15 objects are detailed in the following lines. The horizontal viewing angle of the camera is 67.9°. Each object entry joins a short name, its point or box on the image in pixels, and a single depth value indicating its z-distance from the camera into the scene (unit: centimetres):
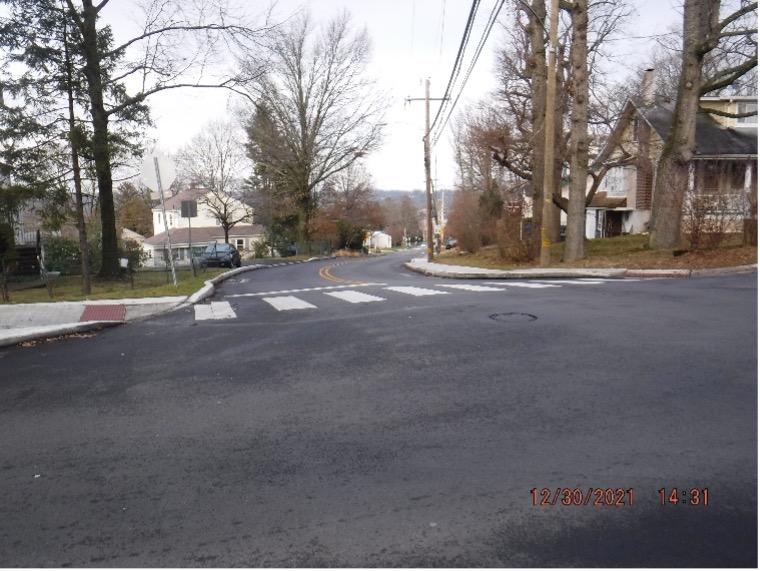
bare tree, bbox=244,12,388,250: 4481
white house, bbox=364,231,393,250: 11490
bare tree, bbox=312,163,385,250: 5922
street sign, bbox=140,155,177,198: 1406
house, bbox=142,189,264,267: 6762
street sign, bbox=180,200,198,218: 1919
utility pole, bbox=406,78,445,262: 3119
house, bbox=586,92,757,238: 2860
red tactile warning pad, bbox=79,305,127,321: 1028
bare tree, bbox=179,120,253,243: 5384
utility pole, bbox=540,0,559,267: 1702
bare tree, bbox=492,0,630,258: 1875
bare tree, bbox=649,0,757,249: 1698
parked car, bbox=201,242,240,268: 3297
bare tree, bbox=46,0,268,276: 1811
